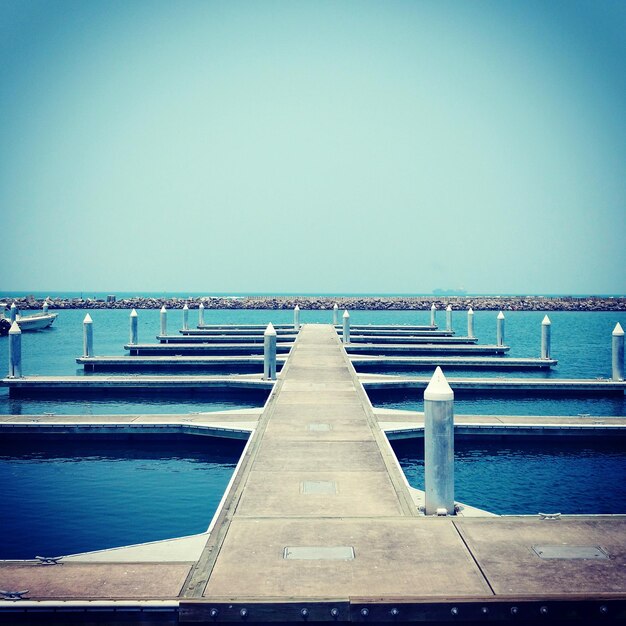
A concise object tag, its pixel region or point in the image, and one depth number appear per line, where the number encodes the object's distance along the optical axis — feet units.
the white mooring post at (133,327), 93.11
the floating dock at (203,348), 91.61
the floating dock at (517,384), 64.22
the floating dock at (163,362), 80.53
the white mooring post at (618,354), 63.82
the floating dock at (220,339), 103.65
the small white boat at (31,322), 156.76
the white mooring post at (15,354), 63.82
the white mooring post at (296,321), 113.02
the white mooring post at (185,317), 117.44
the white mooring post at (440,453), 24.36
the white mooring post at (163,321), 106.73
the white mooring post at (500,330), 94.19
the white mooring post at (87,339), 81.46
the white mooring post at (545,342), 83.24
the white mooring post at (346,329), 89.04
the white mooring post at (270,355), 57.11
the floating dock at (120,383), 64.64
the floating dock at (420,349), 88.48
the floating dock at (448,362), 79.10
